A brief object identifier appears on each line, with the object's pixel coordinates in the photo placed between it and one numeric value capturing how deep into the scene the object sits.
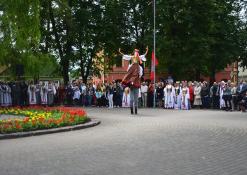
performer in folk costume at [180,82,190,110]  23.00
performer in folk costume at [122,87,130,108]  25.15
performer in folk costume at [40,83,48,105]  25.65
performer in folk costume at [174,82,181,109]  23.43
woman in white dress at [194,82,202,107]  23.61
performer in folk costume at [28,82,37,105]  25.05
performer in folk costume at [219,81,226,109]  22.55
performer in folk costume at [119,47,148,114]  17.57
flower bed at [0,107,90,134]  11.66
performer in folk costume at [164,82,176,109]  23.72
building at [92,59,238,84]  54.95
